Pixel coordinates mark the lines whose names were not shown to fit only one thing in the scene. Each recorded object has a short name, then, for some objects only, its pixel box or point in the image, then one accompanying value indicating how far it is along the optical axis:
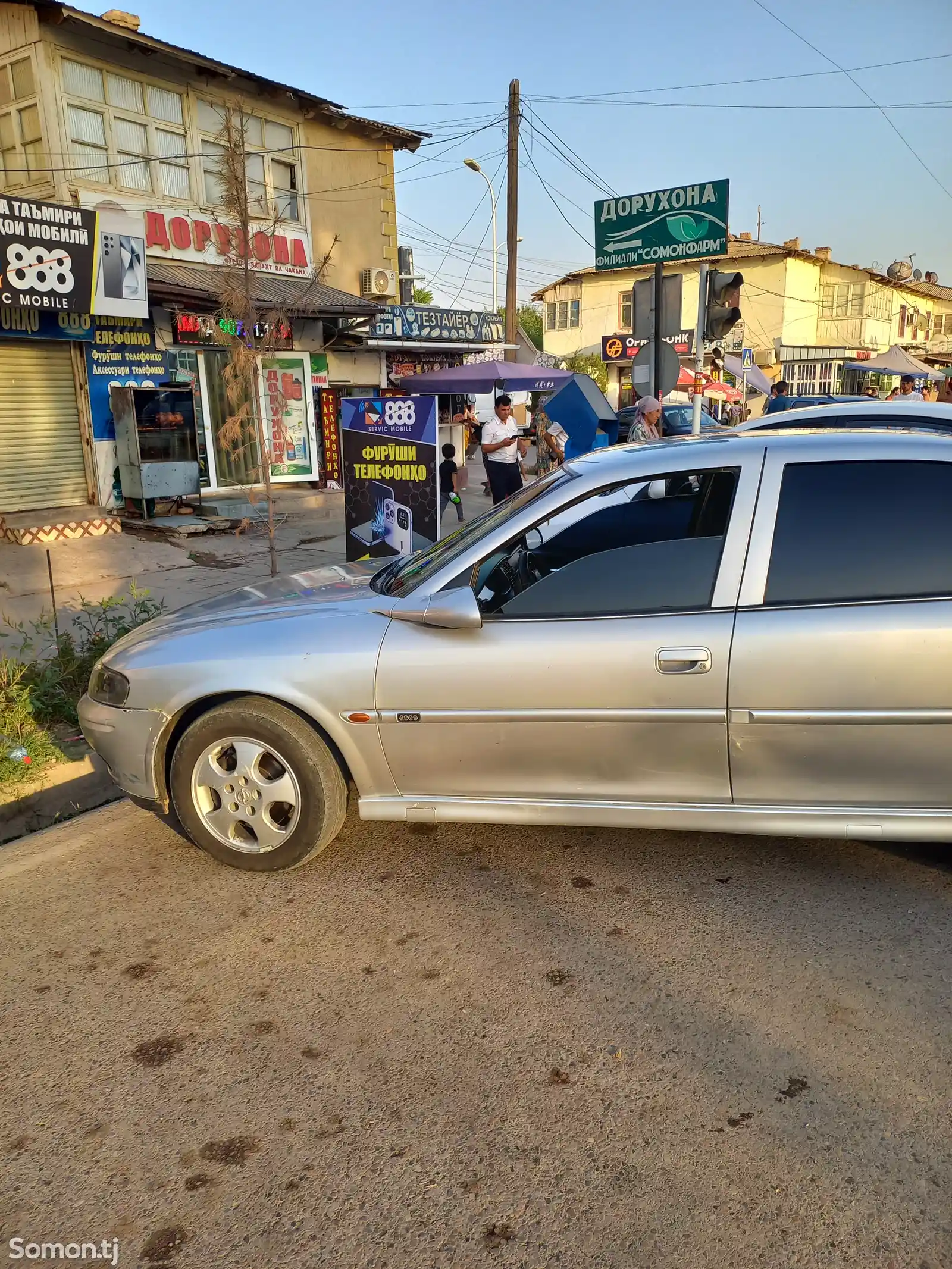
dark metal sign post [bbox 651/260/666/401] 8.62
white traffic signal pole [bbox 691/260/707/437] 8.05
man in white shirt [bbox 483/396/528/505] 11.79
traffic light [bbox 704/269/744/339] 8.09
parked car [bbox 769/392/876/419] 14.59
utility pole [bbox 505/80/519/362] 19.47
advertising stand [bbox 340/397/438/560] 8.05
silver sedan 3.18
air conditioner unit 17.72
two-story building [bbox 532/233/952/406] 41.47
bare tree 8.20
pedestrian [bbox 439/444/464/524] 12.45
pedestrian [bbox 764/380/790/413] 16.41
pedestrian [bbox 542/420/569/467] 10.95
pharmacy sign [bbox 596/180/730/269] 9.72
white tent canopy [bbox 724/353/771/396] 25.97
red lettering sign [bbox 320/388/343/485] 16.83
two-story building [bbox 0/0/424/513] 12.39
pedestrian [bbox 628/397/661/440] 9.38
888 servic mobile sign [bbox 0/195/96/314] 10.48
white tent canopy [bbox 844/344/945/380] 31.19
